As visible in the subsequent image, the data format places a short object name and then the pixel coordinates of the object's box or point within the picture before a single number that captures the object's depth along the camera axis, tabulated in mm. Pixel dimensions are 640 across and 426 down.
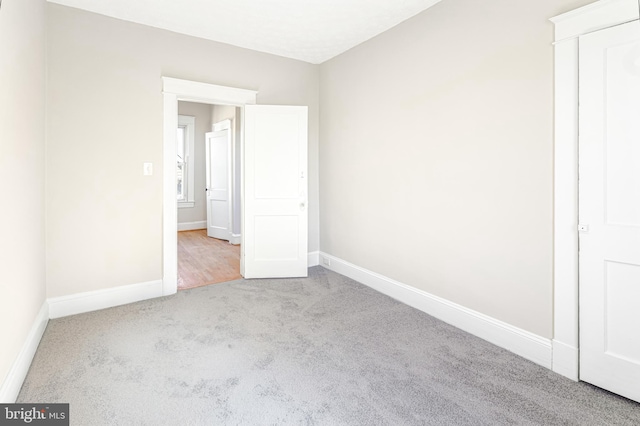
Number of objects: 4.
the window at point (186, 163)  7512
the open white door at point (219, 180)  6434
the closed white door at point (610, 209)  1819
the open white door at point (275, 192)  3965
